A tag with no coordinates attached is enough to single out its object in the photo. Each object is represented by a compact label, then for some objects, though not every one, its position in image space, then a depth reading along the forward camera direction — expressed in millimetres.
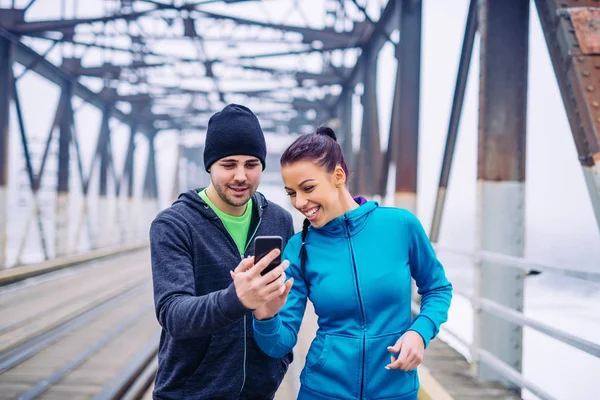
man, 1498
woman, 1496
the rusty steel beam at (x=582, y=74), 2394
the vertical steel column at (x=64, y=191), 12445
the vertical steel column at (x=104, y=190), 16062
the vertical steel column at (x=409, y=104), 6820
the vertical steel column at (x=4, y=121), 9094
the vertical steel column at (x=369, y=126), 9133
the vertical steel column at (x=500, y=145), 3891
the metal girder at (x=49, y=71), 10078
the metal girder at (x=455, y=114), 4684
